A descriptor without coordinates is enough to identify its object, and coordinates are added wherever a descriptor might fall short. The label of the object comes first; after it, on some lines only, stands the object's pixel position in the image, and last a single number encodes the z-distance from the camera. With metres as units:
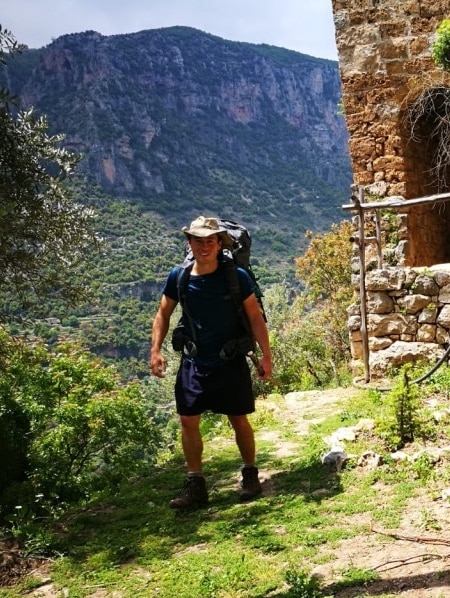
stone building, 8.31
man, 4.15
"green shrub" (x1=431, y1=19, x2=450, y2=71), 7.01
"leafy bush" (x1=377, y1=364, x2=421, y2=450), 4.50
